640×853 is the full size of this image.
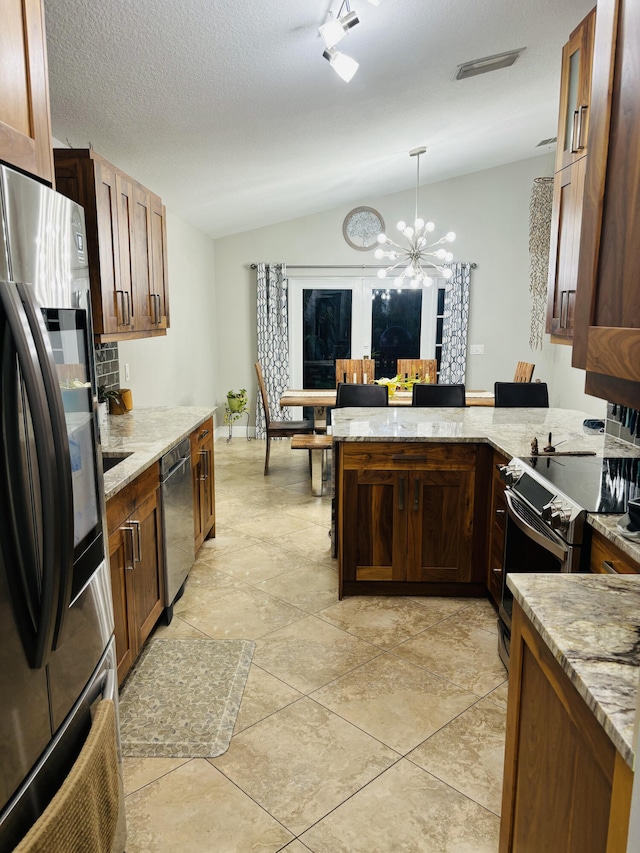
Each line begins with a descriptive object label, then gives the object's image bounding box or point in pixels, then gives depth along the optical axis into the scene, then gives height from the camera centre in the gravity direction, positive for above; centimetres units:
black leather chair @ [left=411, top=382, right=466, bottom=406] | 433 -42
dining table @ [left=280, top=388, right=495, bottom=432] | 577 -62
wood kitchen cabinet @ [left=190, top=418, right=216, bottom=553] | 359 -88
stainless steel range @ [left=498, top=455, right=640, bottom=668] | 208 -59
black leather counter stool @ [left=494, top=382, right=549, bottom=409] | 445 -43
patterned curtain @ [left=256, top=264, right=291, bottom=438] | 730 +4
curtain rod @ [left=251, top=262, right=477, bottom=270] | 734 +77
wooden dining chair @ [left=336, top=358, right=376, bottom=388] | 652 -38
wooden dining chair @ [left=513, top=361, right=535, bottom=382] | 636 -38
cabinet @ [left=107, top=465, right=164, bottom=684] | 229 -91
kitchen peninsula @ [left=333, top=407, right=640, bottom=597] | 318 -87
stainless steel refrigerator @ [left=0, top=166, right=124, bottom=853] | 112 -34
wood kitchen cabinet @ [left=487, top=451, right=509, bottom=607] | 299 -96
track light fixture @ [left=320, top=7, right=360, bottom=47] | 242 +118
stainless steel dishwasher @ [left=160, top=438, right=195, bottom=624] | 293 -91
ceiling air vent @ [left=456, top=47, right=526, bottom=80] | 359 +156
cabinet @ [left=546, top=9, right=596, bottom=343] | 236 +61
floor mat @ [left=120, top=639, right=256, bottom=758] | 220 -142
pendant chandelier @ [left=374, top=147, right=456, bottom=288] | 575 +81
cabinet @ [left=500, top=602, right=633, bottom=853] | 99 -79
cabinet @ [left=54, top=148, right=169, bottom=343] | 266 +43
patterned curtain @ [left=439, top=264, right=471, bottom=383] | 725 +9
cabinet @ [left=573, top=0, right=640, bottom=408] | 94 +18
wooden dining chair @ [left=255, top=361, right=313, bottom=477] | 579 -87
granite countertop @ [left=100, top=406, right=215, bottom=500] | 235 -50
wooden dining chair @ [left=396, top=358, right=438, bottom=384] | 673 -36
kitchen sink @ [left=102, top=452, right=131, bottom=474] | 267 -54
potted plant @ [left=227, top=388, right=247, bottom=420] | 726 -79
